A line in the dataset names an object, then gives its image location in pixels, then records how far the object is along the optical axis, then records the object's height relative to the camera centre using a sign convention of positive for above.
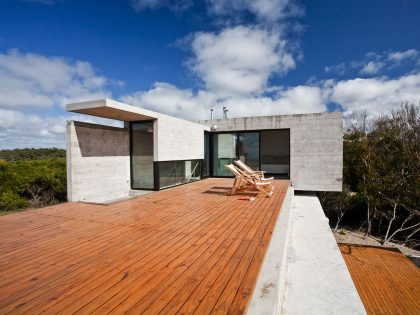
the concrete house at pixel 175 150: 6.59 +0.13
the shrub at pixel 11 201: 8.31 -1.86
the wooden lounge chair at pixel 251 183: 6.49 -0.87
